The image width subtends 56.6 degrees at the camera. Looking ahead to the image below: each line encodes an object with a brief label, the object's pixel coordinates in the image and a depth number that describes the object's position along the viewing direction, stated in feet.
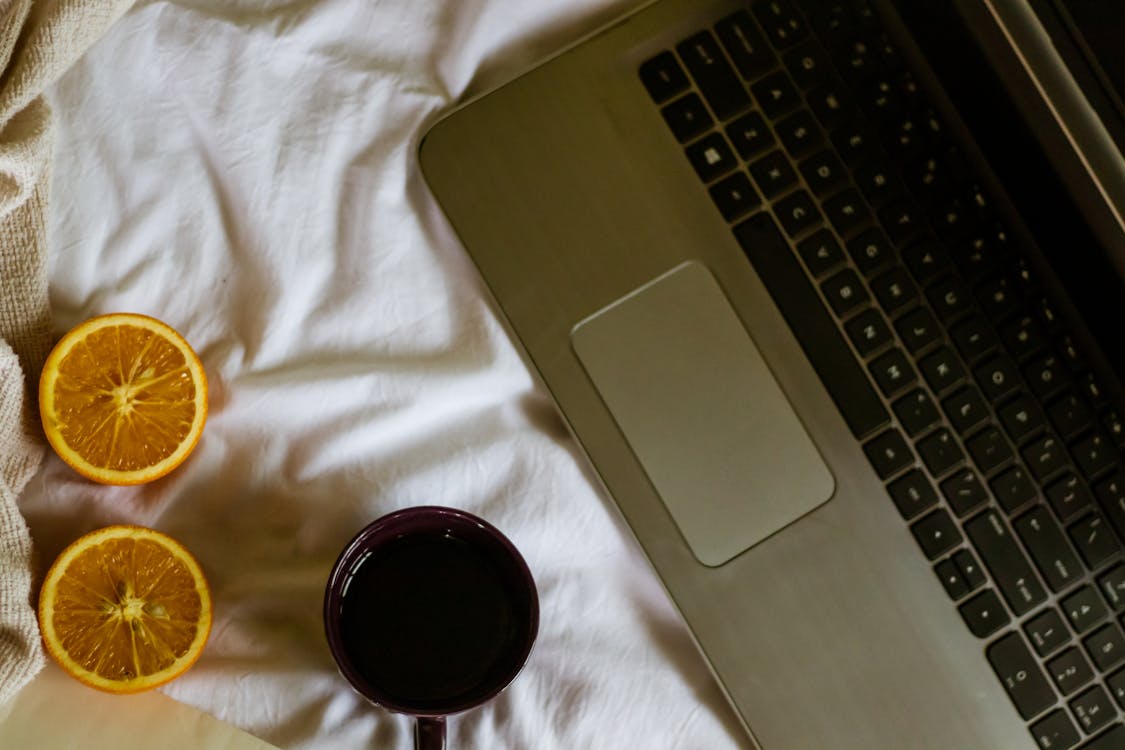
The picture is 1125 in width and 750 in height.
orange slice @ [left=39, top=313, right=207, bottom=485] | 1.82
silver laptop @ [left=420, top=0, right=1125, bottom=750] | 1.80
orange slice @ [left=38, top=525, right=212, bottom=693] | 1.77
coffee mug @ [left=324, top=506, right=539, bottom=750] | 1.78
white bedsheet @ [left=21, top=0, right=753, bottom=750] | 1.95
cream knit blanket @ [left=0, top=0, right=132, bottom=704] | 1.80
